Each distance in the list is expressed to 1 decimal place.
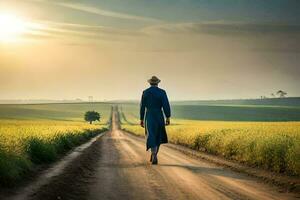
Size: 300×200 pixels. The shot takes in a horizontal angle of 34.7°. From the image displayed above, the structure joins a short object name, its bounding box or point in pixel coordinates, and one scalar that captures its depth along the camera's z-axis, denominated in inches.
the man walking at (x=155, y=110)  690.8
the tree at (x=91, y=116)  6870.1
